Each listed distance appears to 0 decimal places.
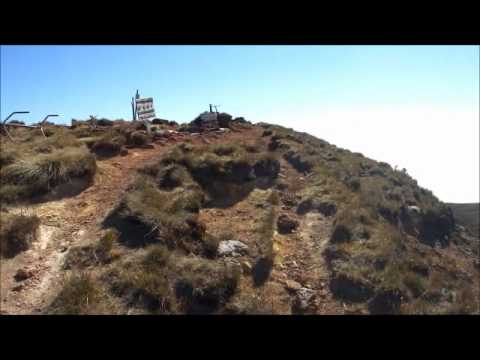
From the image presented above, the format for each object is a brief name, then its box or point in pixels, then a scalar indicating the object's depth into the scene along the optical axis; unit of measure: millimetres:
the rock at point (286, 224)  12281
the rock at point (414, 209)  20706
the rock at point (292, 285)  9345
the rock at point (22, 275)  7266
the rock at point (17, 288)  6965
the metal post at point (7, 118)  10978
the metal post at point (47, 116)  13153
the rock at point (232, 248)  9920
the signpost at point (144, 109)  21984
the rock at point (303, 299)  8609
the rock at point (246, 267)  9500
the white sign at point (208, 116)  23458
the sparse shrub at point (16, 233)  7855
